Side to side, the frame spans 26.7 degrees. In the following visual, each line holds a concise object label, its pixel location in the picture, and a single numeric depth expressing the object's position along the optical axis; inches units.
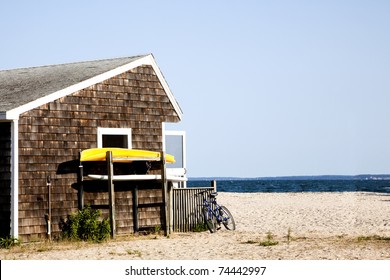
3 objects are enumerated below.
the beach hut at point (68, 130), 823.1
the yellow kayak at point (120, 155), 880.3
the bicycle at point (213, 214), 976.3
